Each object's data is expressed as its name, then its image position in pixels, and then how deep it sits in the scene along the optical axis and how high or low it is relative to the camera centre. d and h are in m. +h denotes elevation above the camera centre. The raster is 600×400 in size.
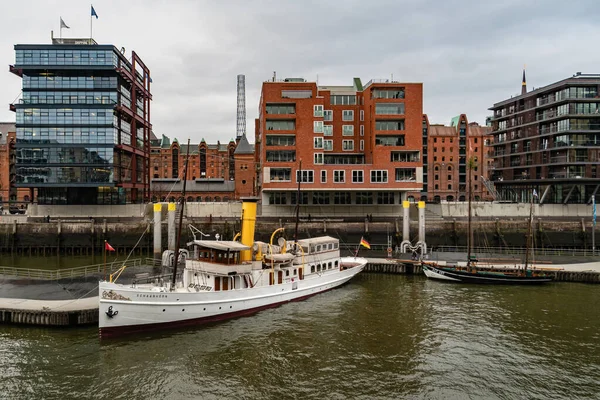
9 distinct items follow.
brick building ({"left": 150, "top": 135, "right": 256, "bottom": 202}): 113.88 +11.62
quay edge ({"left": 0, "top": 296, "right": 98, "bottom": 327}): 24.80 -6.74
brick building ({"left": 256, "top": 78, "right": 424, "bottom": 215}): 63.84 +9.76
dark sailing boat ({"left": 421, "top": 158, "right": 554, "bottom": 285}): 37.50 -6.45
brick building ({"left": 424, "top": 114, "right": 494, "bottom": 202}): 118.75 +13.57
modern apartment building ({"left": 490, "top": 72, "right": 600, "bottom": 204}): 66.62 +10.94
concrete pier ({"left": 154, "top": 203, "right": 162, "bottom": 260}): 46.73 -3.19
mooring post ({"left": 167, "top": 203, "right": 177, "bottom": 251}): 45.91 -2.70
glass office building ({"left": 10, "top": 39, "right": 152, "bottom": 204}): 65.94 +14.30
